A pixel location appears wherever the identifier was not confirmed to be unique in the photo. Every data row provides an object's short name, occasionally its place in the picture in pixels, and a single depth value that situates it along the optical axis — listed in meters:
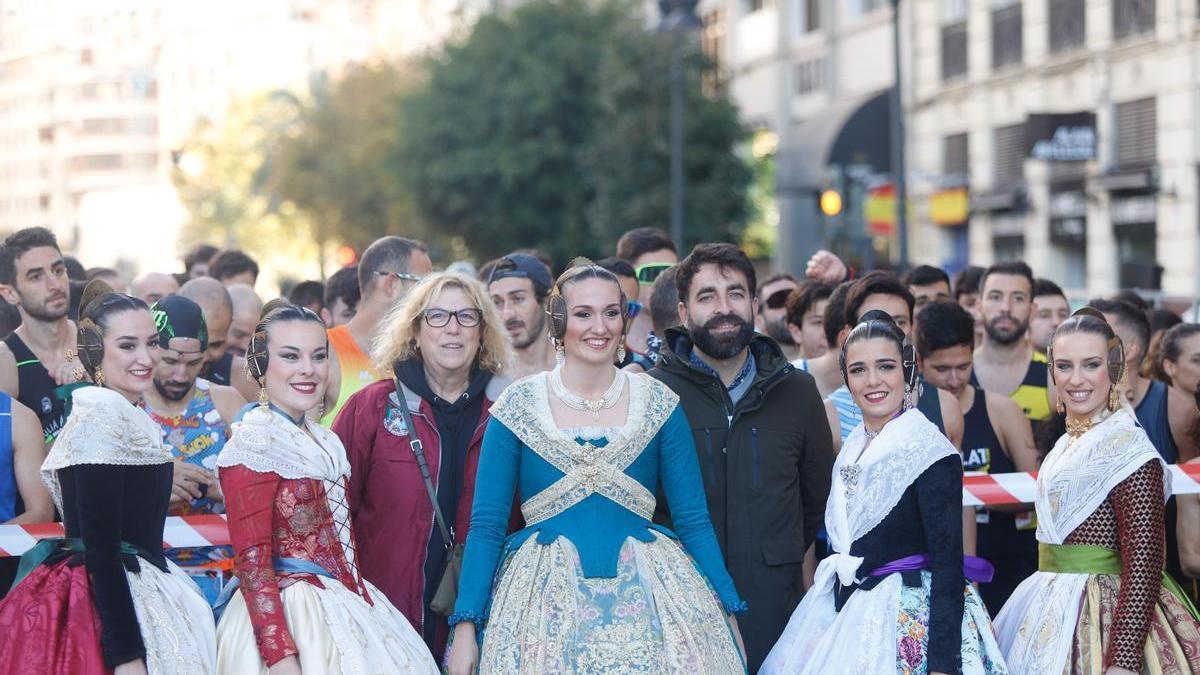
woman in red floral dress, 5.29
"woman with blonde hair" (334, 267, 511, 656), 6.02
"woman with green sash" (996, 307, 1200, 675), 5.58
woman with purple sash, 5.49
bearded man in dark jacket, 6.20
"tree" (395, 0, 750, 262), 26.62
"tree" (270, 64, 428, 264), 41.66
